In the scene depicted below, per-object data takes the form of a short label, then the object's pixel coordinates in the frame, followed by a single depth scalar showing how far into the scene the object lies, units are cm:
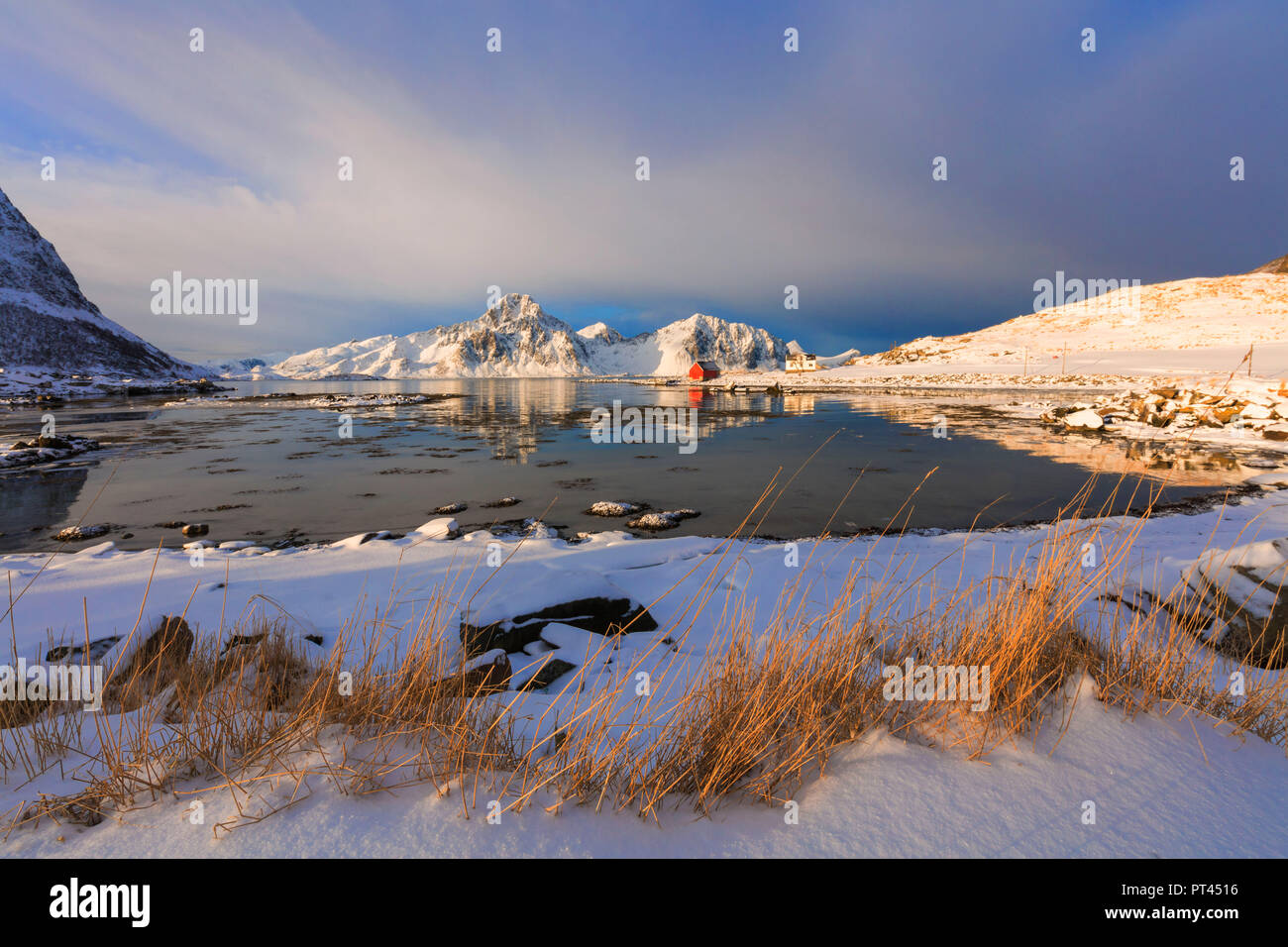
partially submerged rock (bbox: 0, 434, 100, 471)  1285
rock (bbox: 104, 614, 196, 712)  264
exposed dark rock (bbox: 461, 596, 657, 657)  361
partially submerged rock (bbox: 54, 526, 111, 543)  698
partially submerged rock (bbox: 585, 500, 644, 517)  829
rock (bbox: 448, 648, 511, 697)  284
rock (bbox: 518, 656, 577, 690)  319
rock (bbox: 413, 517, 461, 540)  648
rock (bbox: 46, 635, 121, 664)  308
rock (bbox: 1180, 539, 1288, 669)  311
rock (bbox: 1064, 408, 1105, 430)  1754
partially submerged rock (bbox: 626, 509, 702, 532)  749
